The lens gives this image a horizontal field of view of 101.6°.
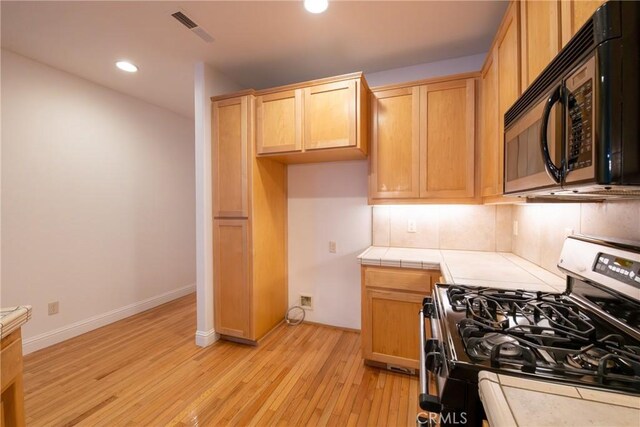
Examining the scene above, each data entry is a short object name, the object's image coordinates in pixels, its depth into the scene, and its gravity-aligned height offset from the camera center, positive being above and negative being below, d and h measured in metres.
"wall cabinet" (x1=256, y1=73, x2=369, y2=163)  2.04 +0.77
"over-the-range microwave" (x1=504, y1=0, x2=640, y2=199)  0.51 +0.23
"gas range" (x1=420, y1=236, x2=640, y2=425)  0.63 -0.37
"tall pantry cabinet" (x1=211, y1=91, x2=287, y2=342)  2.34 -0.08
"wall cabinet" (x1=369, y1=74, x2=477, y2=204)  1.98 +0.56
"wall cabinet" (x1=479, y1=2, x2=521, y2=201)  1.33 +0.71
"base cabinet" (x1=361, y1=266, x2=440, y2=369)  1.87 -0.74
